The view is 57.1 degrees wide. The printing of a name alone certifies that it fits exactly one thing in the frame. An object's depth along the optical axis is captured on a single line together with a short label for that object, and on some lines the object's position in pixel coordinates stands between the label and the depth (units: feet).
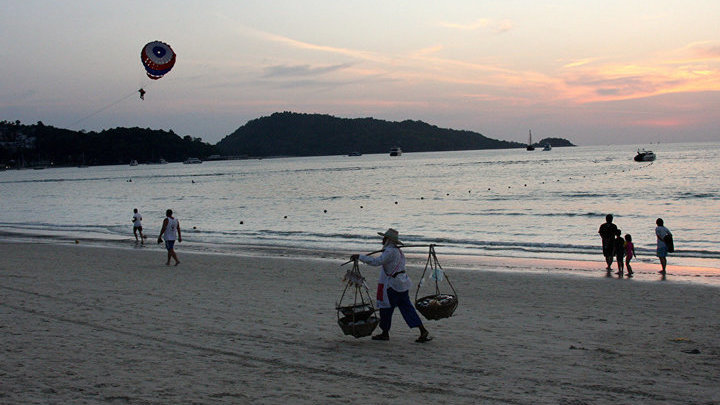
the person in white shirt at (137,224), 83.66
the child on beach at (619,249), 51.62
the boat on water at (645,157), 418.72
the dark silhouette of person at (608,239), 51.57
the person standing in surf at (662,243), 50.49
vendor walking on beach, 27.14
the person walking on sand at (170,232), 58.23
